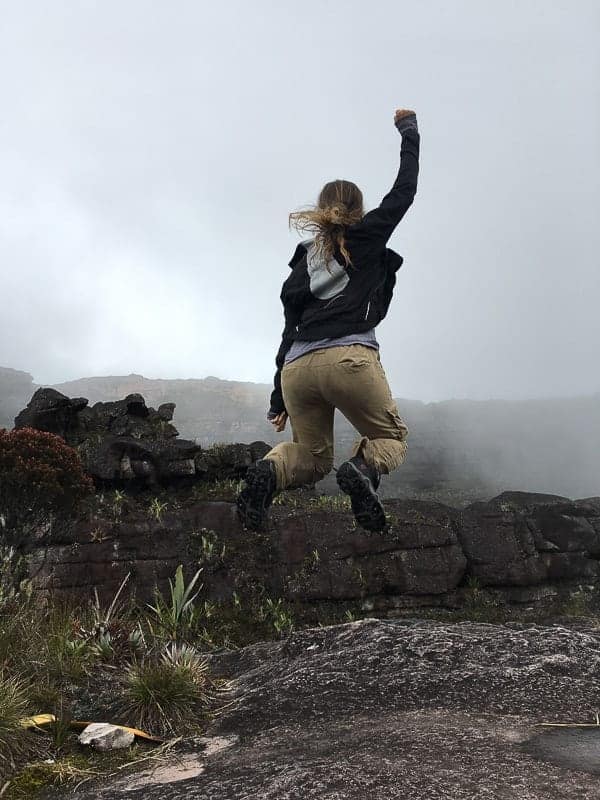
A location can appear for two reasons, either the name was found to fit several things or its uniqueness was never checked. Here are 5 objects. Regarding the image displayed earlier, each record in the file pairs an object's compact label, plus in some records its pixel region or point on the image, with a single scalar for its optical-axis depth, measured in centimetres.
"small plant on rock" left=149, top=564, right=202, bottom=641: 536
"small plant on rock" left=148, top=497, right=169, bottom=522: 1346
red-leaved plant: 815
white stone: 293
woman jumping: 387
